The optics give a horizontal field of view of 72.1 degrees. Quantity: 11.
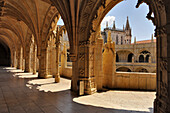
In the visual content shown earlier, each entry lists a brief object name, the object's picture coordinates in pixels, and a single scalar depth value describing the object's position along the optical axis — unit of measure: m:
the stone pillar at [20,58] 16.86
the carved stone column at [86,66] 4.96
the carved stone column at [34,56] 11.16
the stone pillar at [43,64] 9.06
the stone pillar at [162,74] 2.22
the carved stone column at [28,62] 13.24
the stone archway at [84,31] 4.86
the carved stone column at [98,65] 5.67
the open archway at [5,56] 25.81
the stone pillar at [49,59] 9.73
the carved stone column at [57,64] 7.30
